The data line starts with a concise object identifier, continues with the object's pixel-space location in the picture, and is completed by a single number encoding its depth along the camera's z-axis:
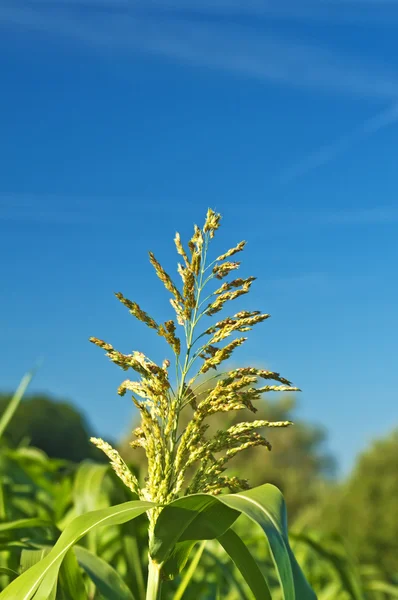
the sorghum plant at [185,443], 1.16
